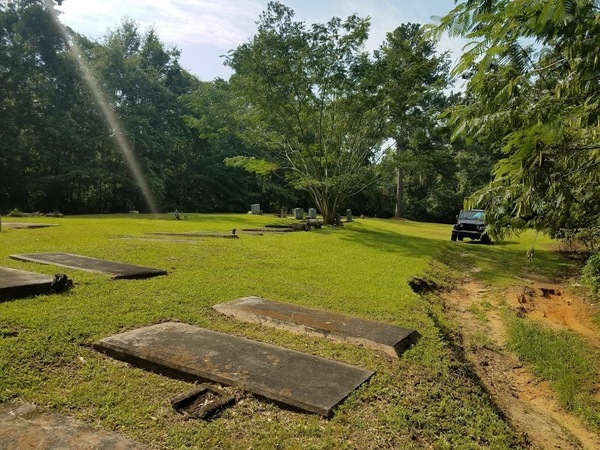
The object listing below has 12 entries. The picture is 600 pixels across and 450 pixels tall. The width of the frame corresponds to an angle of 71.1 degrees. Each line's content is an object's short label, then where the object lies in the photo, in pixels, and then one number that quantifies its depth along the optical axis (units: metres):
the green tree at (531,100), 2.26
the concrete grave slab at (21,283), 4.12
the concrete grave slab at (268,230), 13.77
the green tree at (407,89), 14.90
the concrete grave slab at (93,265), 5.63
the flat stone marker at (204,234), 11.30
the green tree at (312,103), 14.73
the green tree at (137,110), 25.52
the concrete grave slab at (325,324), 3.83
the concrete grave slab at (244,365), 2.69
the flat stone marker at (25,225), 11.33
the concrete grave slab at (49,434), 2.04
